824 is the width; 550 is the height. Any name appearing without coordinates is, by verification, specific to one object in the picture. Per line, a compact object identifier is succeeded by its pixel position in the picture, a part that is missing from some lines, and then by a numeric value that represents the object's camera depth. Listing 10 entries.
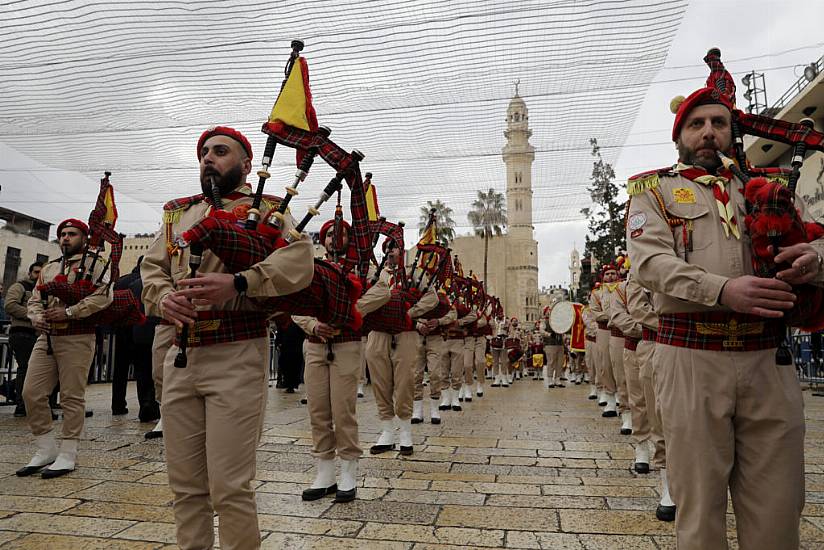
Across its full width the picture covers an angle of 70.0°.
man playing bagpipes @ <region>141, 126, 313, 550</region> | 2.46
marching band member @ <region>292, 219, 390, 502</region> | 4.56
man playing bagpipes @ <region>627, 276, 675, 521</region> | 4.36
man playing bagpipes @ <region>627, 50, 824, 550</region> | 2.11
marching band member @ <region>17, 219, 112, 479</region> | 5.15
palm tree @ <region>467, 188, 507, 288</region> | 52.17
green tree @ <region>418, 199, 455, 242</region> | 45.04
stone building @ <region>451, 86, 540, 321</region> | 60.16
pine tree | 25.17
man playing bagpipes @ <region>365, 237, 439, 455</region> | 6.25
